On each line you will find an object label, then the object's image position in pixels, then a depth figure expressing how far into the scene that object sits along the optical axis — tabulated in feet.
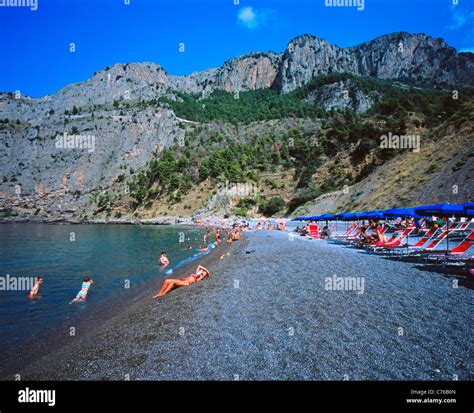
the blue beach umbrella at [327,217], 82.38
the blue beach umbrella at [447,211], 36.01
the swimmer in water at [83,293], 37.24
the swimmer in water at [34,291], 38.73
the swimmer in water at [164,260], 61.77
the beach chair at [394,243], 51.10
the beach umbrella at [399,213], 52.26
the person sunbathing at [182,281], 37.39
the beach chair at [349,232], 82.93
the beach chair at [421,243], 47.24
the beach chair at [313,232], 91.08
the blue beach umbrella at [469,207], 36.04
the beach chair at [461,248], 37.80
